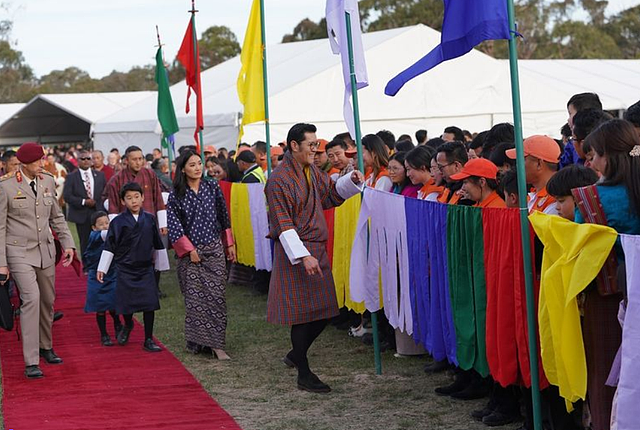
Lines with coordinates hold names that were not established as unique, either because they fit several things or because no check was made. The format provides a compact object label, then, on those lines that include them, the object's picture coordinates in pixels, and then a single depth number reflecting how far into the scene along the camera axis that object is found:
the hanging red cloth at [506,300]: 5.13
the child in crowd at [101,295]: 9.38
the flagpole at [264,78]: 9.94
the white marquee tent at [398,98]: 19.23
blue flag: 4.99
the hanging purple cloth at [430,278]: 6.01
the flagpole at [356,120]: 7.24
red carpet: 6.41
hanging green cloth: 5.53
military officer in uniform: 7.89
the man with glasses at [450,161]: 6.86
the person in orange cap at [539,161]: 5.69
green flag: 14.82
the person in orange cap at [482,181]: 6.01
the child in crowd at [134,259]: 8.93
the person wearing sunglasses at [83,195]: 13.80
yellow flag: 10.38
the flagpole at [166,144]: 15.48
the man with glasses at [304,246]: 6.96
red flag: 13.35
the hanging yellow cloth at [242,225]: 11.92
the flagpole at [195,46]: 13.20
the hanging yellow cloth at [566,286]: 4.23
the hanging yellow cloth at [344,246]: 8.23
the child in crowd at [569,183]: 4.73
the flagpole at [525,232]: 4.92
